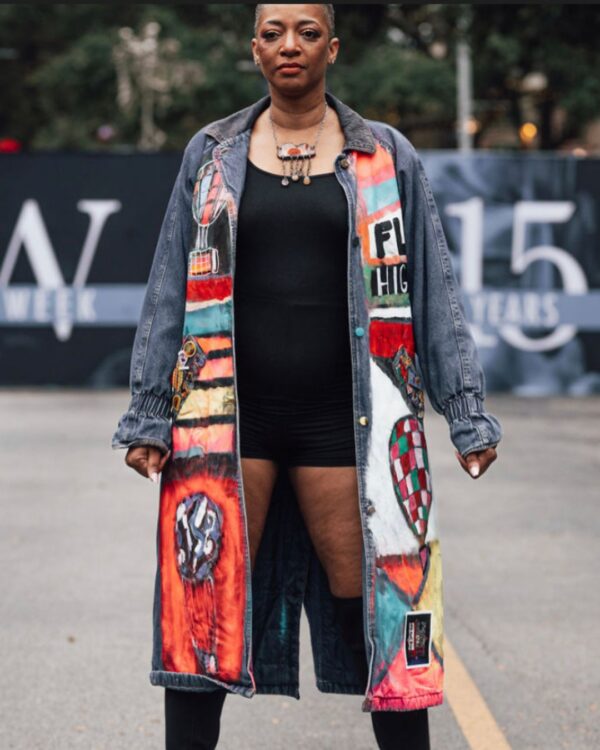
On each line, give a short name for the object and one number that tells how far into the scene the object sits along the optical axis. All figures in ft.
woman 11.06
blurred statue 147.02
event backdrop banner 47.75
